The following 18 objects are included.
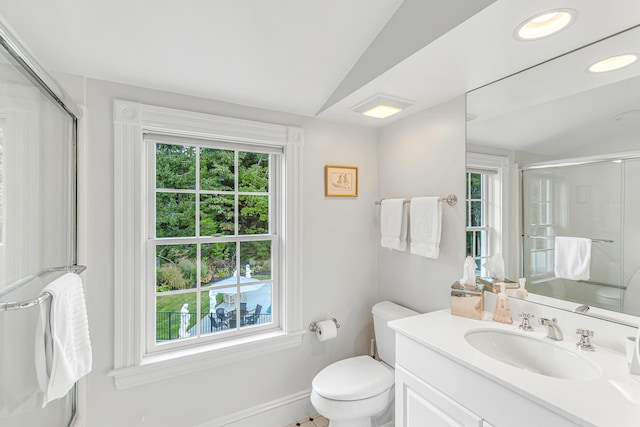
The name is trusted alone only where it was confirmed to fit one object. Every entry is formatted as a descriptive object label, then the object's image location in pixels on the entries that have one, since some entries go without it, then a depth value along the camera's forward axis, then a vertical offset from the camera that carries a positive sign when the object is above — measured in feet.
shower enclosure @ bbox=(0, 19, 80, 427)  3.08 +0.01
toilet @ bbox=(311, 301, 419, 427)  5.01 -3.09
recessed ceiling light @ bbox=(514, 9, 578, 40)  3.12 +2.15
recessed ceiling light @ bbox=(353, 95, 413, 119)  5.42 +2.12
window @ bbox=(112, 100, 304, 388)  5.05 -0.52
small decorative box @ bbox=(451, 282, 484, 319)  4.81 -1.44
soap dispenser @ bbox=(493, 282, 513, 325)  4.61 -1.52
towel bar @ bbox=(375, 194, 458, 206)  5.56 +0.29
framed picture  6.82 +0.80
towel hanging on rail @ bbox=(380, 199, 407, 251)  6.42 -0.22
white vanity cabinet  2.93 -2.15
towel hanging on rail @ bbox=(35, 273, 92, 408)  3.29 -1.48
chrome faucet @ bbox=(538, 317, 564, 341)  3.93 -1.57
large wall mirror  3.60 +0.60
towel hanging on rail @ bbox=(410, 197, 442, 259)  5.65 -0.23
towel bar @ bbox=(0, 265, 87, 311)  2.85 -0.80
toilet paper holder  6.63 -2.54
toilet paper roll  6.49 -2.58
